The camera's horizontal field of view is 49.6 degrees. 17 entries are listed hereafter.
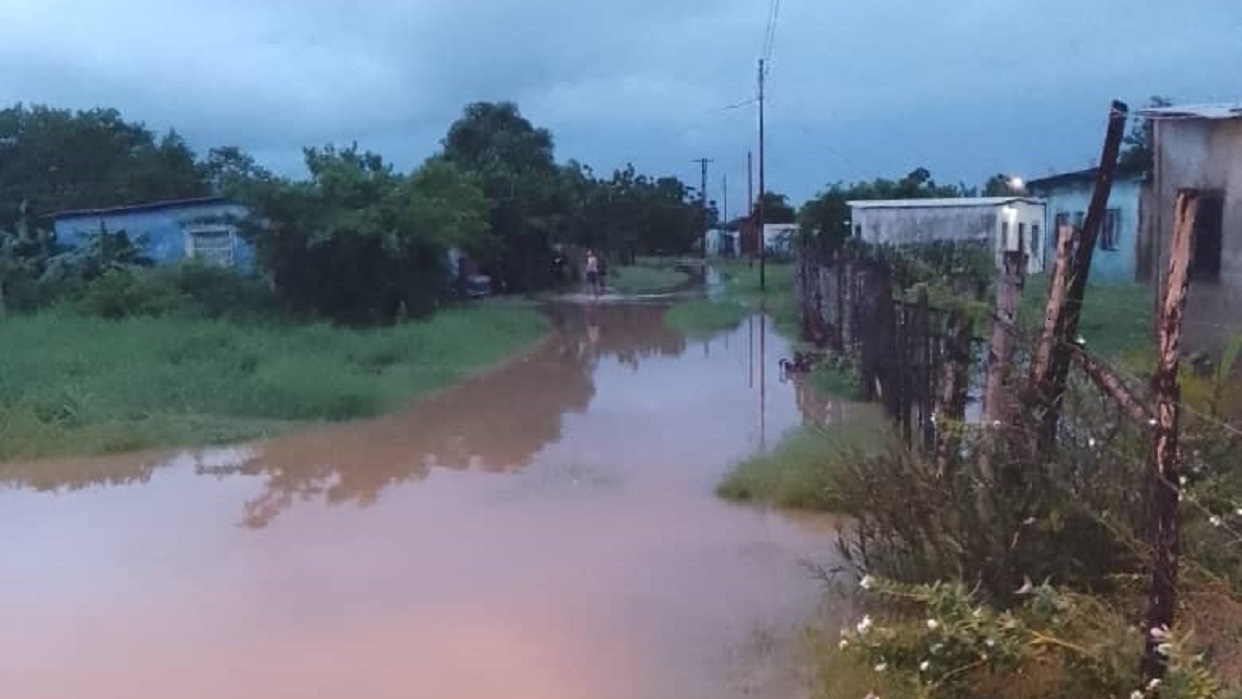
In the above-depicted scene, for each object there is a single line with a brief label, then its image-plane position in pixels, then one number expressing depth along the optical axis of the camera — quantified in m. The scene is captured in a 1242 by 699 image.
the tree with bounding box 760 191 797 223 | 67.88
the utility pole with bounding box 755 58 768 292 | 38.28
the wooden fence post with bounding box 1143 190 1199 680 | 4.10
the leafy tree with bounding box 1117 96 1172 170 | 26.72
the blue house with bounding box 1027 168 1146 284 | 25.66
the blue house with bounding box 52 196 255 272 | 27.17
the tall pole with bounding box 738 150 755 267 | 58.88
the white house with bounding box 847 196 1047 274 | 30.00
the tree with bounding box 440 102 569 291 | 35.69
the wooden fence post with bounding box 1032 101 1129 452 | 5.62
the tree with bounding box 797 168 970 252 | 39.59
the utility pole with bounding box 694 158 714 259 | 71.44
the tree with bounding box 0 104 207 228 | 39.97
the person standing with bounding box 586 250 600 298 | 38.25
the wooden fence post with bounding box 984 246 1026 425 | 6.08
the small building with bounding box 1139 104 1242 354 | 12.67
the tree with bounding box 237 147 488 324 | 23.27
